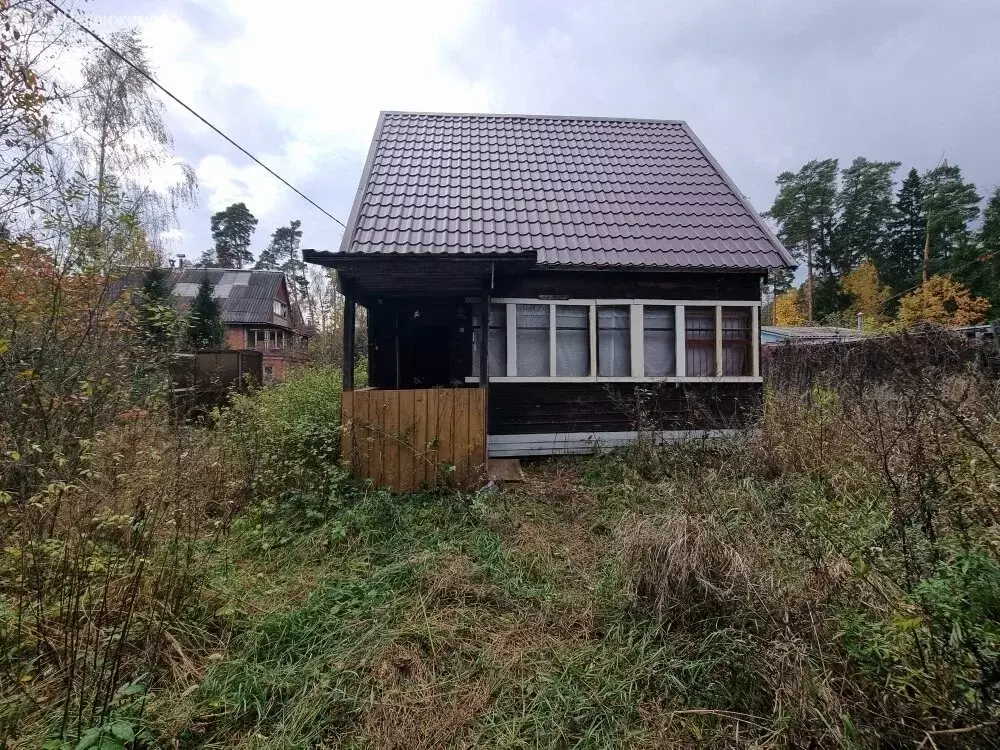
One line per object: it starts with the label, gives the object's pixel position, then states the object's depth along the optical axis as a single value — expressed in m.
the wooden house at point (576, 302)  6.44
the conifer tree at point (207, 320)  17.19
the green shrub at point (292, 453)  4.48
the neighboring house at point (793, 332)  21.42
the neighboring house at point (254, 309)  27.66
